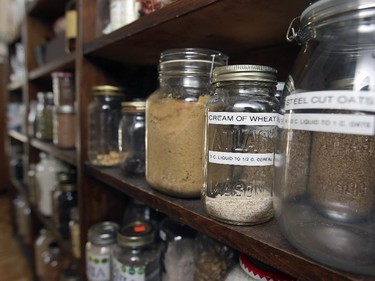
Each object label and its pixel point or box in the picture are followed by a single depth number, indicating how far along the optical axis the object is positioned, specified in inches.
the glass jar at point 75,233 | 36.6
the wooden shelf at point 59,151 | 34.4
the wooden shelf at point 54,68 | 33.4
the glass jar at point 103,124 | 30.8
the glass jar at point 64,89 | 42.2
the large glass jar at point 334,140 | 9.4
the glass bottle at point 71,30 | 35.8
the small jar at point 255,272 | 15.5
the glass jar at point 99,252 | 28.5
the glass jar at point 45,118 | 47.9
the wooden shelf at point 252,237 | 10.5
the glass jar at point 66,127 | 39.4
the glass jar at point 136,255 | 24.1
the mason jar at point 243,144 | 13.9
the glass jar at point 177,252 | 23.3
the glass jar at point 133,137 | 25.4
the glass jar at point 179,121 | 17.4
